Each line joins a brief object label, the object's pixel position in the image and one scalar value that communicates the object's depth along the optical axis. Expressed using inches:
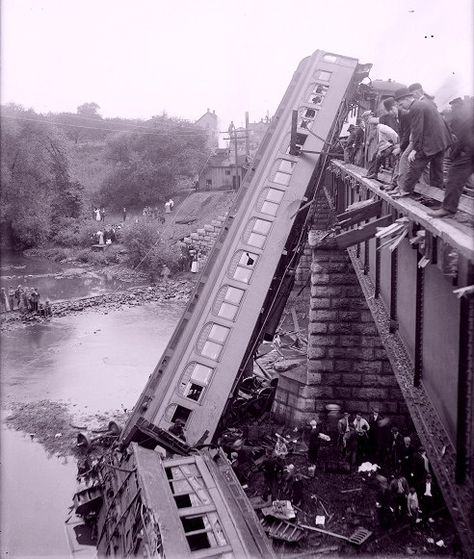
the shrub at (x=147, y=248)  1461.6
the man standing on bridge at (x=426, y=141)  225.1
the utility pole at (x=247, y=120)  1379.7
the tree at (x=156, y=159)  2089.1
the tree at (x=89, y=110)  3178.2
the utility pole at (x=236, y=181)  1755.7
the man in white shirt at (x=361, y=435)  478.6
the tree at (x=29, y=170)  1565.0
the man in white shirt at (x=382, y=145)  333.4
